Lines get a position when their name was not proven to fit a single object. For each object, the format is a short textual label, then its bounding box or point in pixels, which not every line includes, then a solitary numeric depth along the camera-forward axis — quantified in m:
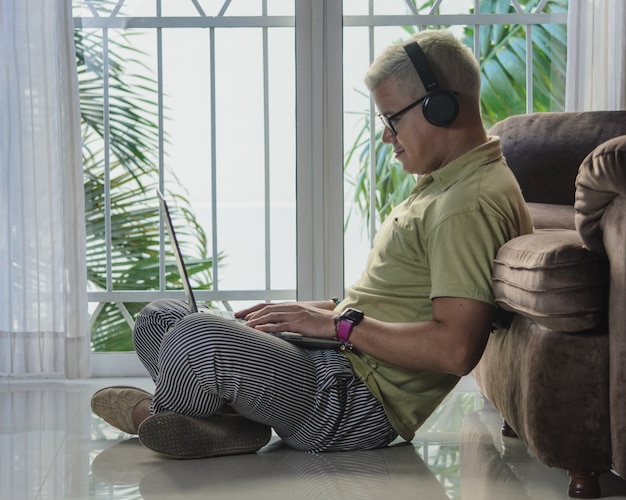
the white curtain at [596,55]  4.91
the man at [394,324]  3.82
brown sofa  3.64
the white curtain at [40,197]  4.89
